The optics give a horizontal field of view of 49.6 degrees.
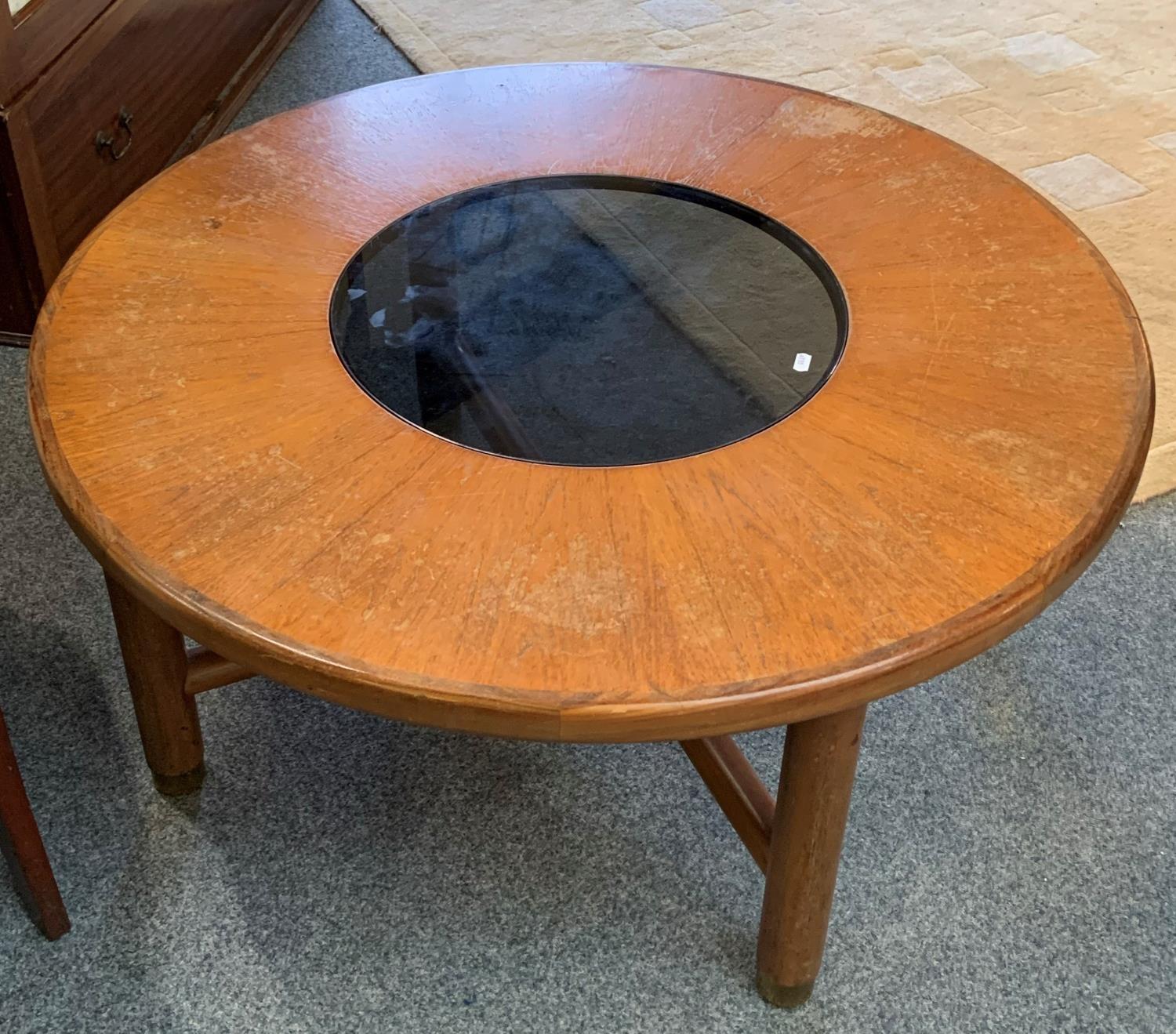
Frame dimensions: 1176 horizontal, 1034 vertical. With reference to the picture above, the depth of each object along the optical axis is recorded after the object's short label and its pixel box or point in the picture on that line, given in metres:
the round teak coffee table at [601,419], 0.95
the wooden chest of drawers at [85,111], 1.99
